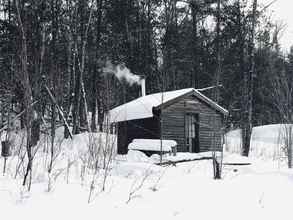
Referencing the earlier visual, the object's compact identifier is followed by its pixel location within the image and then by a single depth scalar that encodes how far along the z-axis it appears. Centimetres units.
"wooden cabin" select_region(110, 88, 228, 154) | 1538
